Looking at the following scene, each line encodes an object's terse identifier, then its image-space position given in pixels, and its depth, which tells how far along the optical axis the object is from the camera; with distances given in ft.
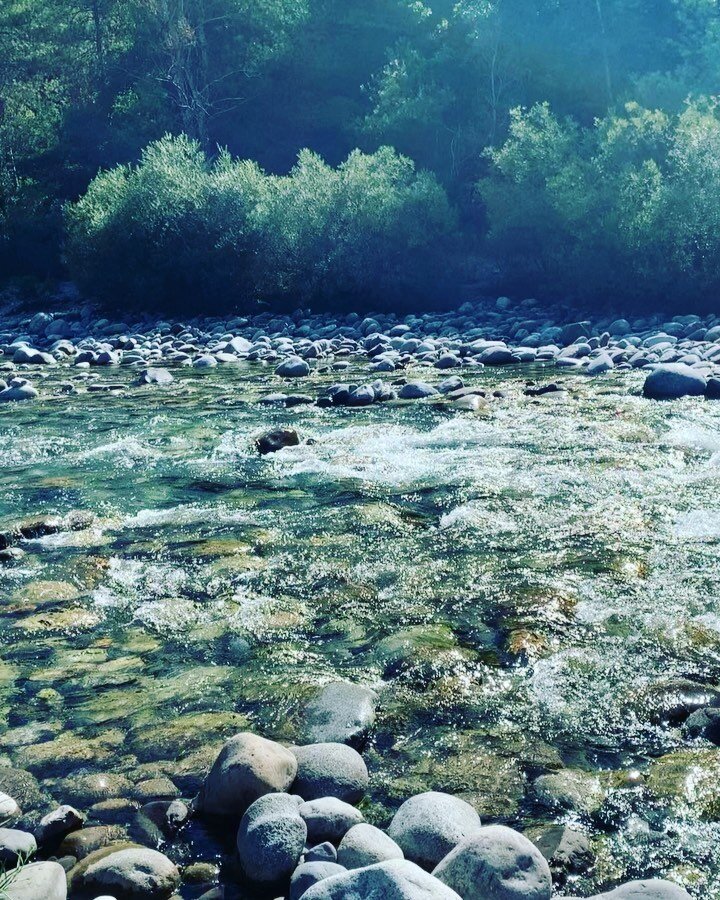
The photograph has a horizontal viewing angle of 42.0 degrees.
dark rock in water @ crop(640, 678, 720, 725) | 11.12
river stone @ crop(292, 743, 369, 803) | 9.78
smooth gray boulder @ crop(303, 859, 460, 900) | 7.20
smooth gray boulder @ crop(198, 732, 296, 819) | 9.57
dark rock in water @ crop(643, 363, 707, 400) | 36.09
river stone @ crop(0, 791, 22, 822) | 9.56
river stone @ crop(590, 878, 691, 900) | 7.65
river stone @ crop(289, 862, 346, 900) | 8.14
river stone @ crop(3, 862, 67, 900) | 7.98
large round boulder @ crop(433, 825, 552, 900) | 7.80
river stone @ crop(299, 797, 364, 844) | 8.98
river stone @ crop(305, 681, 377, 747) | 10.98
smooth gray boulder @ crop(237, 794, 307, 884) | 8.51
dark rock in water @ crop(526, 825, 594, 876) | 8.59
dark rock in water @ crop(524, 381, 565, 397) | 38.17
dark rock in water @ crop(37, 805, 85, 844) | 9.16
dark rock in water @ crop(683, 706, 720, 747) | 10.62
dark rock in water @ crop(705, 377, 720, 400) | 35.12
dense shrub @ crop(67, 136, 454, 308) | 83.76
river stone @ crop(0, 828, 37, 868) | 8.68
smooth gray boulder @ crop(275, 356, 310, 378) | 49.70
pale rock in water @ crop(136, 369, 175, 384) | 48.73
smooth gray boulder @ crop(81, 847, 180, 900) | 8.33
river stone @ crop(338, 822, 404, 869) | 8.32
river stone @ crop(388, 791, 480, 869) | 8.67
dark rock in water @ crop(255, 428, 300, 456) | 28.40
